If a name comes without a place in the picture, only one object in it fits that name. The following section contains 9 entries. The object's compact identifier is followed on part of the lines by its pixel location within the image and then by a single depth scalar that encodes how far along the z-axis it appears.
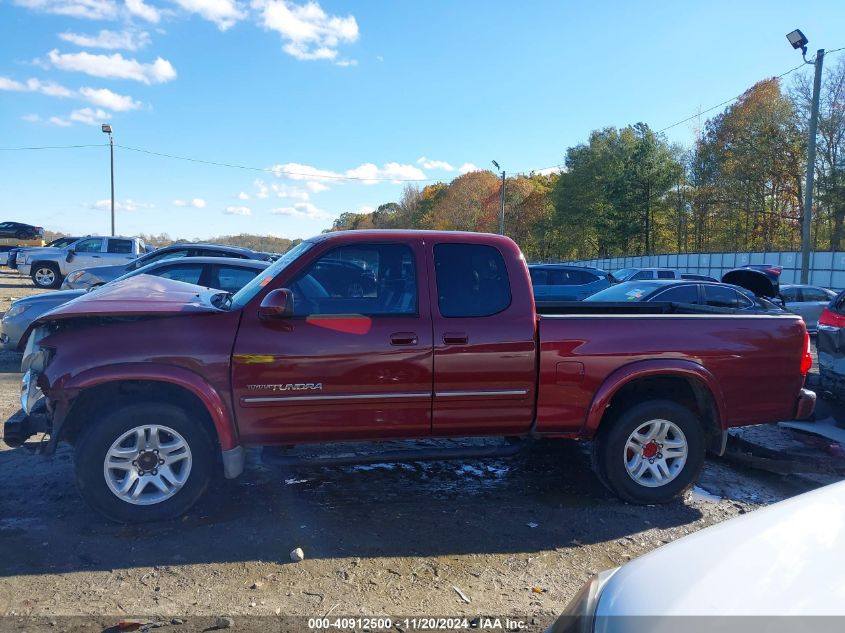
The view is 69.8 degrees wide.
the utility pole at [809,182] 20.05
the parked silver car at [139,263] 11.59
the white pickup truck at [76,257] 21.08
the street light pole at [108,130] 31.97
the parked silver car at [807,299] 15.60
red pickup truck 3.88
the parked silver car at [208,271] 8.71
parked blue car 17.27
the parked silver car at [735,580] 1.50
